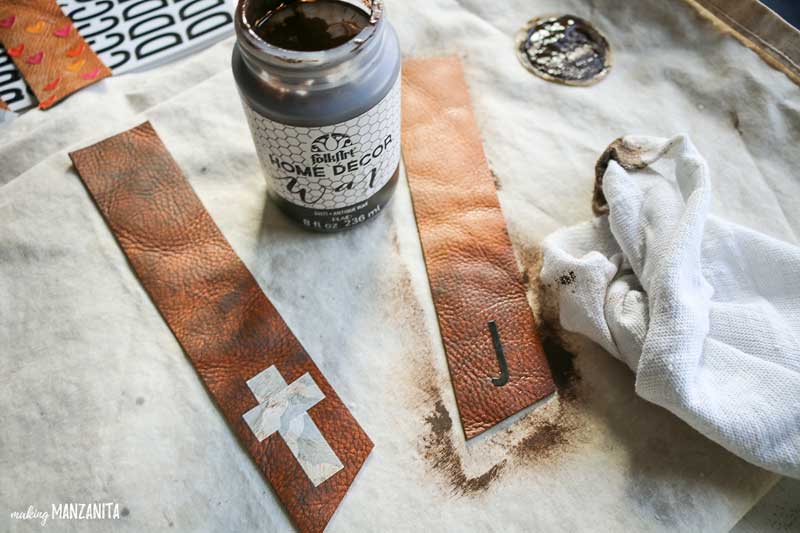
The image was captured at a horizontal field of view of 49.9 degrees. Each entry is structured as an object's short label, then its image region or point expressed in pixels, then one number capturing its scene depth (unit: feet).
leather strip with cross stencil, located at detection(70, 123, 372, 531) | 1.14
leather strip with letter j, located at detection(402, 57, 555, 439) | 1.19
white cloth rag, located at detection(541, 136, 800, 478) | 1.08
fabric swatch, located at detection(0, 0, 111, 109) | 1.40
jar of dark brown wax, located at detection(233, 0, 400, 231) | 1.03
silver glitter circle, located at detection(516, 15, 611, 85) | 1.44
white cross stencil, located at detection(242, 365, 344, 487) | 1.14
